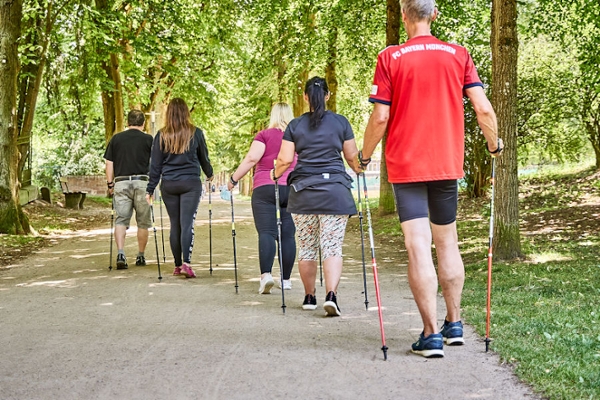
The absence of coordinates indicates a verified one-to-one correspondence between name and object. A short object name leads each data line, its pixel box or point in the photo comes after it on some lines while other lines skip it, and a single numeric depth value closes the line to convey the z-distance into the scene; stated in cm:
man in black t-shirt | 1168
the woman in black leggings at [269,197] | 873
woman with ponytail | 742
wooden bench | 2698
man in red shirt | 552
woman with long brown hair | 1037
